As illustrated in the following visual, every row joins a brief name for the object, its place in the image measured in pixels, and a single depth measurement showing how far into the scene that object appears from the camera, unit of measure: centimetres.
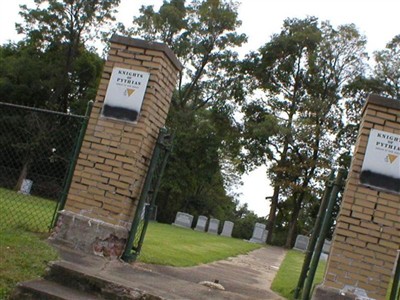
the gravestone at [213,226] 2980
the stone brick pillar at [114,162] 588
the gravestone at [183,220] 2977
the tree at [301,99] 3094
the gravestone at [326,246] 2289
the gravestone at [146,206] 656
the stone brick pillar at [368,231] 545
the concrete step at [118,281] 459
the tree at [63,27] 3011
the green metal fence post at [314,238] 654
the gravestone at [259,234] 3066
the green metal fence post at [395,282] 572
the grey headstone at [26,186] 2125
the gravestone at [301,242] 2981
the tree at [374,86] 2892
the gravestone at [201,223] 3002
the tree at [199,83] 3341
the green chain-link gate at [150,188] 614
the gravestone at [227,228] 3025
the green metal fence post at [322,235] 597
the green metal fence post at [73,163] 626
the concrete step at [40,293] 433
